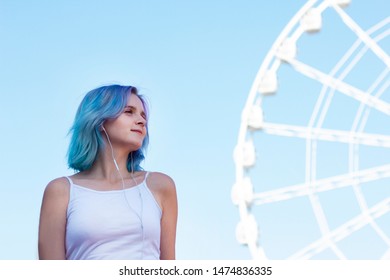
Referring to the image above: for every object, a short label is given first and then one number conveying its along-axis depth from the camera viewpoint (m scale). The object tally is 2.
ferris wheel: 11.96
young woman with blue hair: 4.39
